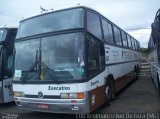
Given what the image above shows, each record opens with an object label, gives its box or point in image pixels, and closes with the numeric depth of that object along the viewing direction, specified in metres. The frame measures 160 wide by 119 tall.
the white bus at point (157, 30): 4.61
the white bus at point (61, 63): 3.71
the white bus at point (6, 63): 5.46
